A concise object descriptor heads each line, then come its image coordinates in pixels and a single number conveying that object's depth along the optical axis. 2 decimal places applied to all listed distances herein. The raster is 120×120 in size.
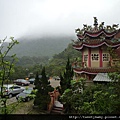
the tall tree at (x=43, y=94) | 12.34
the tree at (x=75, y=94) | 7.89
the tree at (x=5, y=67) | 3.50
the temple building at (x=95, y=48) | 12.92
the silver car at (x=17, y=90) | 18.11
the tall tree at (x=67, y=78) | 12.42
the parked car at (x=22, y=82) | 26.96
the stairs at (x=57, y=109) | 12.66
